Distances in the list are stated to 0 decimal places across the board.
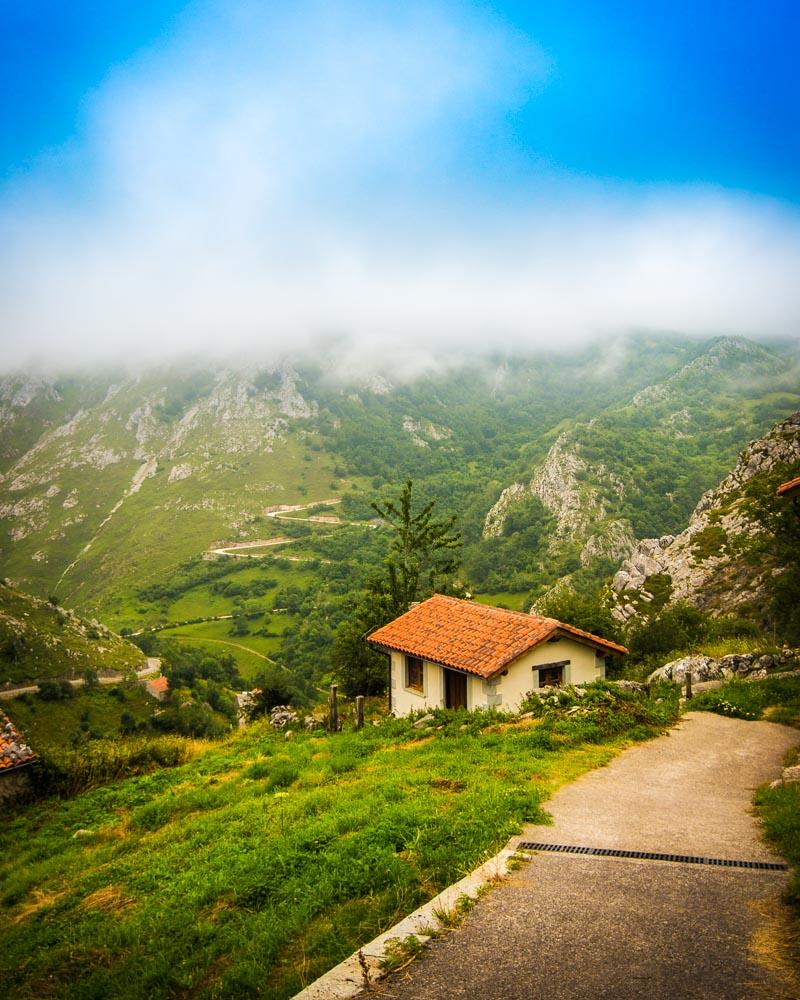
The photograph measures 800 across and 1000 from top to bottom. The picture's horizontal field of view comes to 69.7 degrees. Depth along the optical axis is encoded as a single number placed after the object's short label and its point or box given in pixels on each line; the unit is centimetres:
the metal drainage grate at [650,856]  735
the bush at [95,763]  1714
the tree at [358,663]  3078
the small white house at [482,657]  2030
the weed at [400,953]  556
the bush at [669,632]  3048
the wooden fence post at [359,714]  1908
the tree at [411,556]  3328
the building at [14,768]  1659
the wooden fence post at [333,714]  1952
